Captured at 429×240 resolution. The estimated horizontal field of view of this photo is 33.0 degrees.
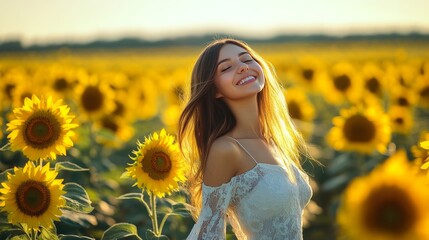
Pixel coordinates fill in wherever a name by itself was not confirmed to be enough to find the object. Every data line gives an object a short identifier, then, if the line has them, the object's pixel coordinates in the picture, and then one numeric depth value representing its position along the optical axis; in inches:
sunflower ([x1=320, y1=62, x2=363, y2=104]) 388.6
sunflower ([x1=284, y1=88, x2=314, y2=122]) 371.6
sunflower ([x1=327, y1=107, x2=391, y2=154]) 262.5
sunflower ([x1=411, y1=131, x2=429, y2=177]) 154.6
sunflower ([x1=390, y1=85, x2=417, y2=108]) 339.6
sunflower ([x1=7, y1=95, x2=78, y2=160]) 161.2
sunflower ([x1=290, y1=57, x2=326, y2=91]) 519.8
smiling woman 145.8
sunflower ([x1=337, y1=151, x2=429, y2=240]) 86.7
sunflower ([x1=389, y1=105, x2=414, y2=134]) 315.3
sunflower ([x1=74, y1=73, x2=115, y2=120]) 308.0
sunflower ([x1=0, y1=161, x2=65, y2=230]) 145.2
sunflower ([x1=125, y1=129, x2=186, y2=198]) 157.0
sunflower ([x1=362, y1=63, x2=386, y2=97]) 382.0
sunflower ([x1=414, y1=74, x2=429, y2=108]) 346.3
